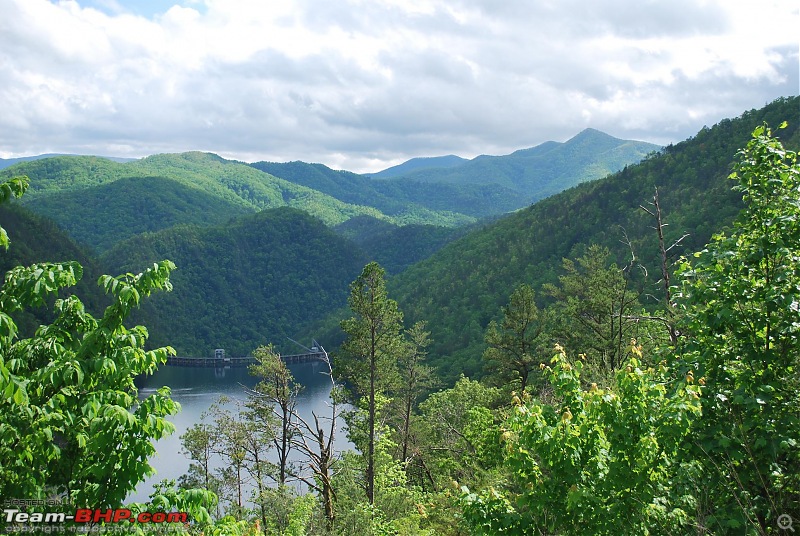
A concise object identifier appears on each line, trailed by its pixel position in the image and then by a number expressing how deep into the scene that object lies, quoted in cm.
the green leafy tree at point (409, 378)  2611
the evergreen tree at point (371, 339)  2180
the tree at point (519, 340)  2871
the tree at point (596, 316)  2226
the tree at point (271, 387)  2069
